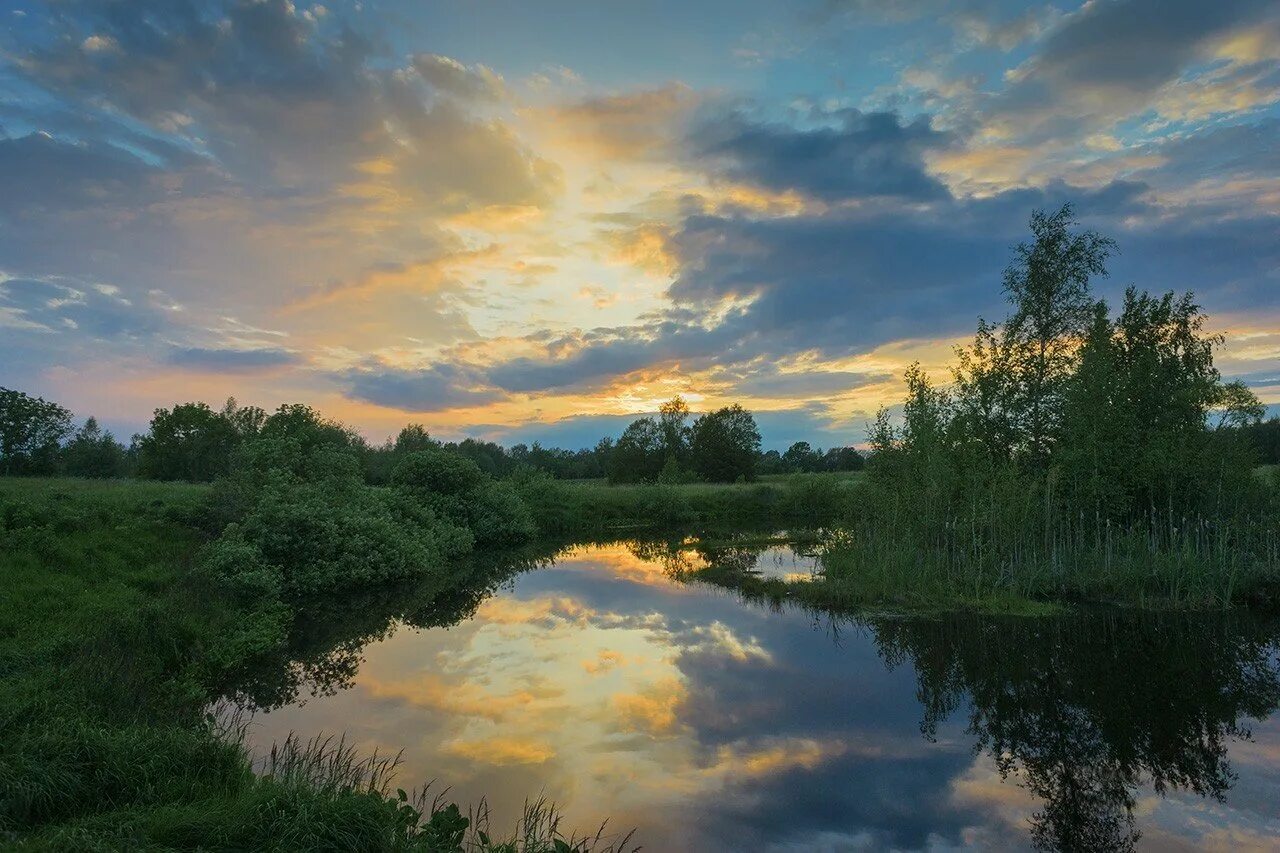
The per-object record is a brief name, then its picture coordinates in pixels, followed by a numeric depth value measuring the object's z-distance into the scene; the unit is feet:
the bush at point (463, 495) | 119.34
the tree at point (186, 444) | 144.46
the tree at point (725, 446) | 270.05
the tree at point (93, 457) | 154.92
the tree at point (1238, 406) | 71.56
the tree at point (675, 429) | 294.05
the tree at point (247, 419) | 157.79
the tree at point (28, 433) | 129.39
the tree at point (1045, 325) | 82.53
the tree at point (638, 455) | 279.69
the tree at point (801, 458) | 366.43
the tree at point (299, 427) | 95.71
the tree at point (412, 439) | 250.37
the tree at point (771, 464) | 352.90
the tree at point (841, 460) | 334.01
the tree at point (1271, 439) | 171.53
